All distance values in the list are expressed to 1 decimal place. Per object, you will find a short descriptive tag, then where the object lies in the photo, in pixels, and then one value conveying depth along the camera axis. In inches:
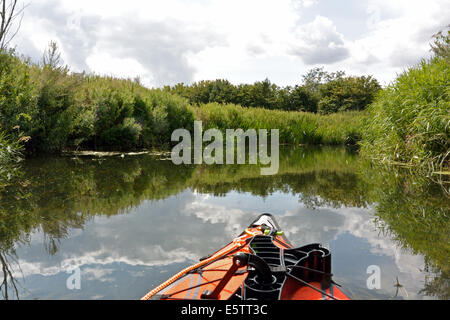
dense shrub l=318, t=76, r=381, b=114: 1235.9
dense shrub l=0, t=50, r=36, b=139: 265.1
